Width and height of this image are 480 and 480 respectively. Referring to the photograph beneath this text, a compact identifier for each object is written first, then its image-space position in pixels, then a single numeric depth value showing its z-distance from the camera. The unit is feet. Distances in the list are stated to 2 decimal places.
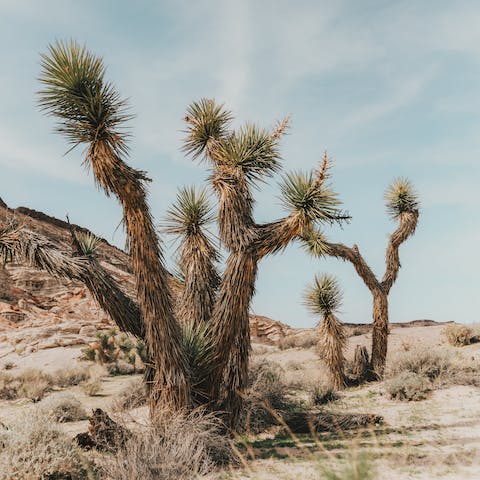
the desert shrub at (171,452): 18.34
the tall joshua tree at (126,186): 22.95
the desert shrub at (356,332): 95.20
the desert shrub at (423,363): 41.96
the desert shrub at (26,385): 48.62
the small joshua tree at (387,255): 47.56
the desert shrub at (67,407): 35.41
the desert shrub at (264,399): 31.40
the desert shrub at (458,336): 64.54
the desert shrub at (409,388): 37.35
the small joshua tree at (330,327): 46.26
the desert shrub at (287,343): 88.07
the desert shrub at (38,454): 18.49
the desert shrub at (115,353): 65.10
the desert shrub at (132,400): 39.93
